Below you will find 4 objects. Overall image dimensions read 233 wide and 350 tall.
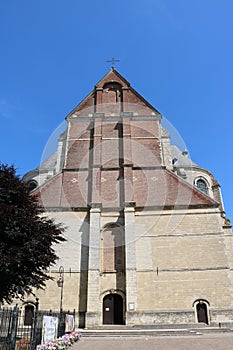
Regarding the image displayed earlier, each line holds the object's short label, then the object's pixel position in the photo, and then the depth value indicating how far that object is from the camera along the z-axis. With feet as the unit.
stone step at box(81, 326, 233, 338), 46.96
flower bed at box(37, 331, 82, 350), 26.44
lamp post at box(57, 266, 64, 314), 58.56
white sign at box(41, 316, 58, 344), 27.74
